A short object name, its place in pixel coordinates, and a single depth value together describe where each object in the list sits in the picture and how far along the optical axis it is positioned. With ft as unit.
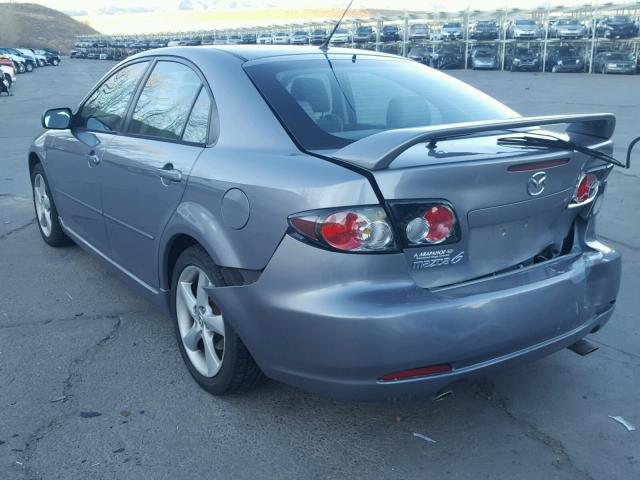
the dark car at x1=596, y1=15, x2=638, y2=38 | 121.39
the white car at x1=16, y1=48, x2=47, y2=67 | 192.85
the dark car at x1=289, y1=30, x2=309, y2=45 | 186.88
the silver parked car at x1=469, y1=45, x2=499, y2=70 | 134.41
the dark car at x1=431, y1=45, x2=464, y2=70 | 144.36
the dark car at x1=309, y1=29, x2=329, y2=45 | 179.26
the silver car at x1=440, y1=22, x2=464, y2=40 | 151.53
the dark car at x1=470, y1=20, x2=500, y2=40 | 146.00
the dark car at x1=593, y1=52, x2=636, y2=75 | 111.45
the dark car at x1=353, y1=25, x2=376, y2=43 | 175.52
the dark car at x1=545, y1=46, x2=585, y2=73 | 121.29
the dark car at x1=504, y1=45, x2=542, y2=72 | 126.41
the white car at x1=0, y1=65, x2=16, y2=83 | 97.56
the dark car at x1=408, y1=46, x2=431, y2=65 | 146.99
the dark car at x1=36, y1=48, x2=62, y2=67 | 215.76
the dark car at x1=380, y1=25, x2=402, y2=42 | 170.19
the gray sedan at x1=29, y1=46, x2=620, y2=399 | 8.47
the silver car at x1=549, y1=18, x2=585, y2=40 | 128.36
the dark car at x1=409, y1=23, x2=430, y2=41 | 164.35
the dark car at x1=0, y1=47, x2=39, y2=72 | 172.96
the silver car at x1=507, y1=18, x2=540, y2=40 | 135.44
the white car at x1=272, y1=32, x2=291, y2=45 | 195.83
